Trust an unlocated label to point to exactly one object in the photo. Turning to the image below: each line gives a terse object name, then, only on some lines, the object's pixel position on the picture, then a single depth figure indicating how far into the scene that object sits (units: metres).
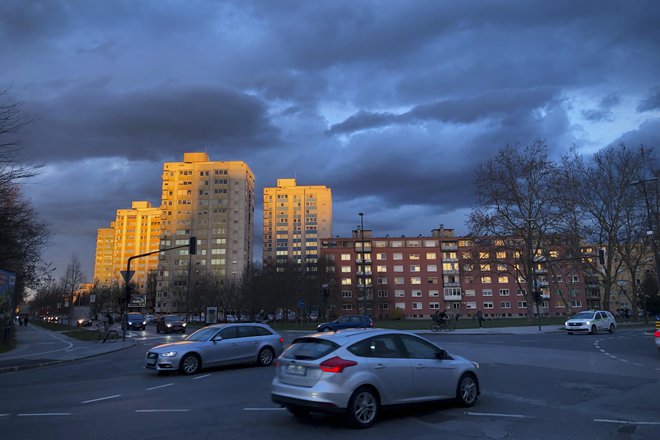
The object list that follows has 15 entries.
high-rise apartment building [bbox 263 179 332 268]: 174.75
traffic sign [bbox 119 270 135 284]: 28.82
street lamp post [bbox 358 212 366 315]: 89.61
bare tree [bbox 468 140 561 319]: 50.53
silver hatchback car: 7.18
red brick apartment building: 106.25
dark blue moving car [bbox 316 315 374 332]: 33.12
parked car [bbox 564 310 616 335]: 33.12
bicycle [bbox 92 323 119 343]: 30.58
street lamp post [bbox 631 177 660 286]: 37.72
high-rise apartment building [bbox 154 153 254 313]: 135.62
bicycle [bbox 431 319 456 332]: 38.38
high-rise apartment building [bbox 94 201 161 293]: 187.38
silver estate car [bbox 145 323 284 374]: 14.13
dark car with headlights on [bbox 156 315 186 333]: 45.09
